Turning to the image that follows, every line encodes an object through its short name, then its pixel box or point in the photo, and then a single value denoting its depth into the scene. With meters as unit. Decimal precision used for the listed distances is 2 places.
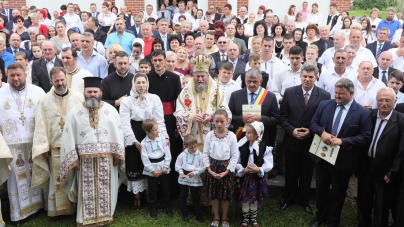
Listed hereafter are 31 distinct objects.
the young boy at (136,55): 6.69
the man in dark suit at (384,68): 6.21
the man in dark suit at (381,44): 8.15
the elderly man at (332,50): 7.27
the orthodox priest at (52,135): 5.10
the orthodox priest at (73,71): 5.71
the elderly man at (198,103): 5.44
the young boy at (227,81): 5.81
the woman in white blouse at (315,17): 12.79
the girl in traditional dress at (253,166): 4.91
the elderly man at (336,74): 5.83
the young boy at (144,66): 5.73
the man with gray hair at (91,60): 6.70
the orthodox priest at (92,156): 4.96
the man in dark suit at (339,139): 4.68
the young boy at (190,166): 5.14
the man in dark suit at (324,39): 8.51
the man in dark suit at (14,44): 7.84
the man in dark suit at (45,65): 6.29
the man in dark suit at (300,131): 5.23
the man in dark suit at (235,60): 6.81
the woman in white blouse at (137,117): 5.25
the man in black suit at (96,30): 10.23
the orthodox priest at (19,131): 5.09
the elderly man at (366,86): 5.57
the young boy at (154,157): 5.15
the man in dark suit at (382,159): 4.54
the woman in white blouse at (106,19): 12.01
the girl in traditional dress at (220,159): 4.91
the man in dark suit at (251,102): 5.27
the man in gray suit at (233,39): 8.70
